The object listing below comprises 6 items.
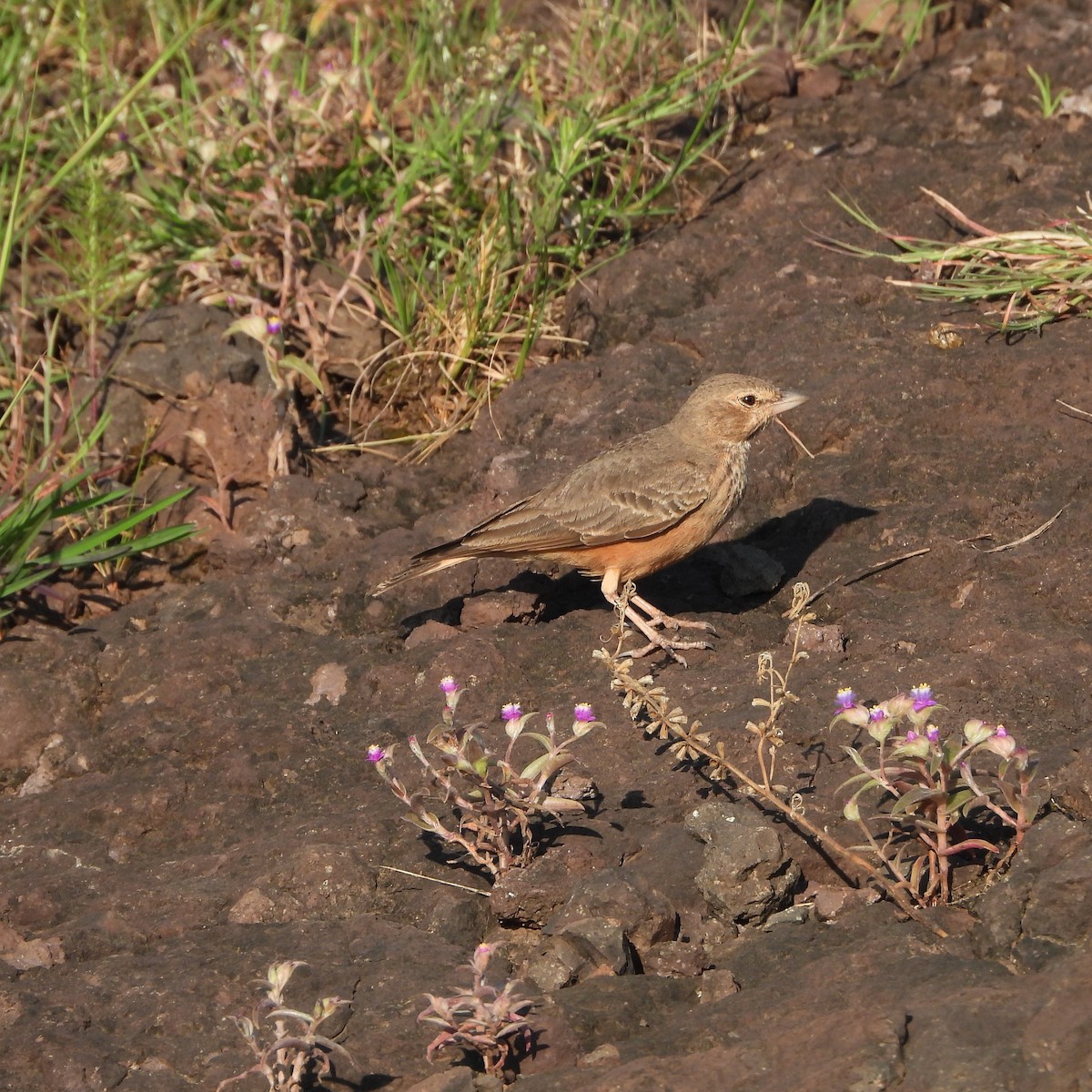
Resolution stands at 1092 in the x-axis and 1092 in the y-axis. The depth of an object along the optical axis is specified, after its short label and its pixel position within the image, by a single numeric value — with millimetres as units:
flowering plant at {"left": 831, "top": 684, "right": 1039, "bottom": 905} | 7129
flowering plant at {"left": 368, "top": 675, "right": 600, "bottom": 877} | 7930
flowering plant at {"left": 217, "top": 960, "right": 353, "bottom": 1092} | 6367
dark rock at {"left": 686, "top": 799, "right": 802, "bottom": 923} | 7617
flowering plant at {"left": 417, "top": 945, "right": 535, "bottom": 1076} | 6422
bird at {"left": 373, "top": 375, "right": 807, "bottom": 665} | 11148
